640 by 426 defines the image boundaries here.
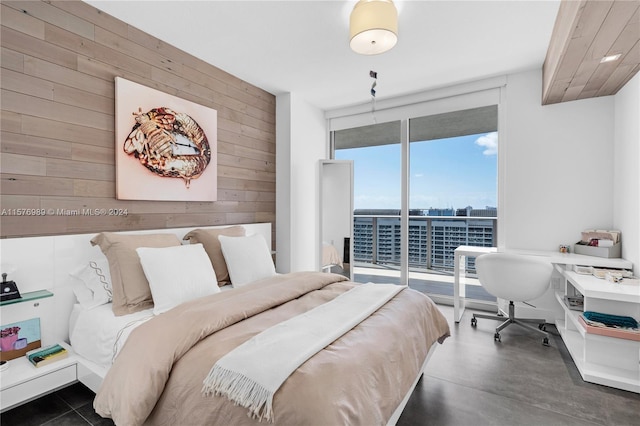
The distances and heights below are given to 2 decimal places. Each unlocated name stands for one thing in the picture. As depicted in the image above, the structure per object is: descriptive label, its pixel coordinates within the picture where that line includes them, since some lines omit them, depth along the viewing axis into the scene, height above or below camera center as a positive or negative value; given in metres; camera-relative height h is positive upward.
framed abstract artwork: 2.52 +0.54
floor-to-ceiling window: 4.09 +0.24
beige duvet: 1.19 -0.68
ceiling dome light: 2.07 +1.20
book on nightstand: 1.88 -0.86
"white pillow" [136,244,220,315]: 2.06 -0.44
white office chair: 2.92 -0.62
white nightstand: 1.71 -0.94
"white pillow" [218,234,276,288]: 2.66 -0.42
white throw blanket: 1.19 -0.60
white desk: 2.80 -0.45
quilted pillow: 2.18 -0.51
